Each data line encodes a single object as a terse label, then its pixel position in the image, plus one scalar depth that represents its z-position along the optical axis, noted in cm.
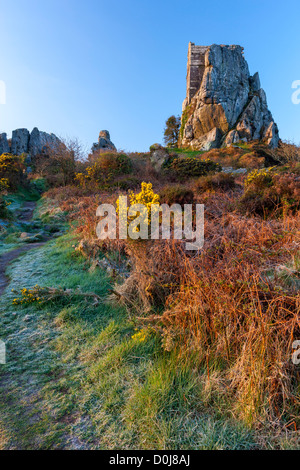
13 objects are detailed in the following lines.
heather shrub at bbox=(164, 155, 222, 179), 1487
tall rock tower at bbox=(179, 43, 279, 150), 3288
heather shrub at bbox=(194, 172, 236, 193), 855
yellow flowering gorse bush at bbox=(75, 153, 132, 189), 1460
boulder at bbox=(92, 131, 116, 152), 3148
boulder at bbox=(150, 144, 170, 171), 1741
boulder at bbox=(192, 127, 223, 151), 3208
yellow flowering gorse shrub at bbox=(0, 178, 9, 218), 995
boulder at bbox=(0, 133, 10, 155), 2803
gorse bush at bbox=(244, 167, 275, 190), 648
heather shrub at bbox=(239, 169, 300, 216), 549
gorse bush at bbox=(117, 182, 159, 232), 313
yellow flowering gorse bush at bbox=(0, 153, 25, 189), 1542
